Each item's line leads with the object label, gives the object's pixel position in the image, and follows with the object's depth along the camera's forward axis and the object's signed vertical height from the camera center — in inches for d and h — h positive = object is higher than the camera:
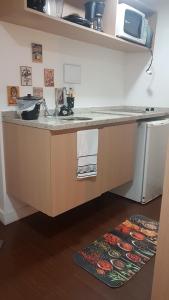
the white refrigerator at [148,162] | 92.2 -24.2
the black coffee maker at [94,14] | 82.7 +29.2
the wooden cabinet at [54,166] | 60.6 -19.1
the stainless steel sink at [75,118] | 76.7 -6.2
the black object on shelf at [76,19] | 72.4 +23.7
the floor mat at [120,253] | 59.4 -41.9
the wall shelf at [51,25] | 60.0 +21.6
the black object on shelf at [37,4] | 60.6 +23.6
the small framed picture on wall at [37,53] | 77.3 +14.3
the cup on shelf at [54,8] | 68.9 +26.2
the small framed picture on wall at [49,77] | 82.4 +7.1
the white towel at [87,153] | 65.7 -14.9
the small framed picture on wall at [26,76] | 75.7 +6.8
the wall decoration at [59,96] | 86.8 +0.8
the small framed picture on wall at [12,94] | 73.3 +1.0
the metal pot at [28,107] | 67.9 -2.6
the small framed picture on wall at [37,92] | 80.1 +1.9
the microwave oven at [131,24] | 88.0 +28.9
